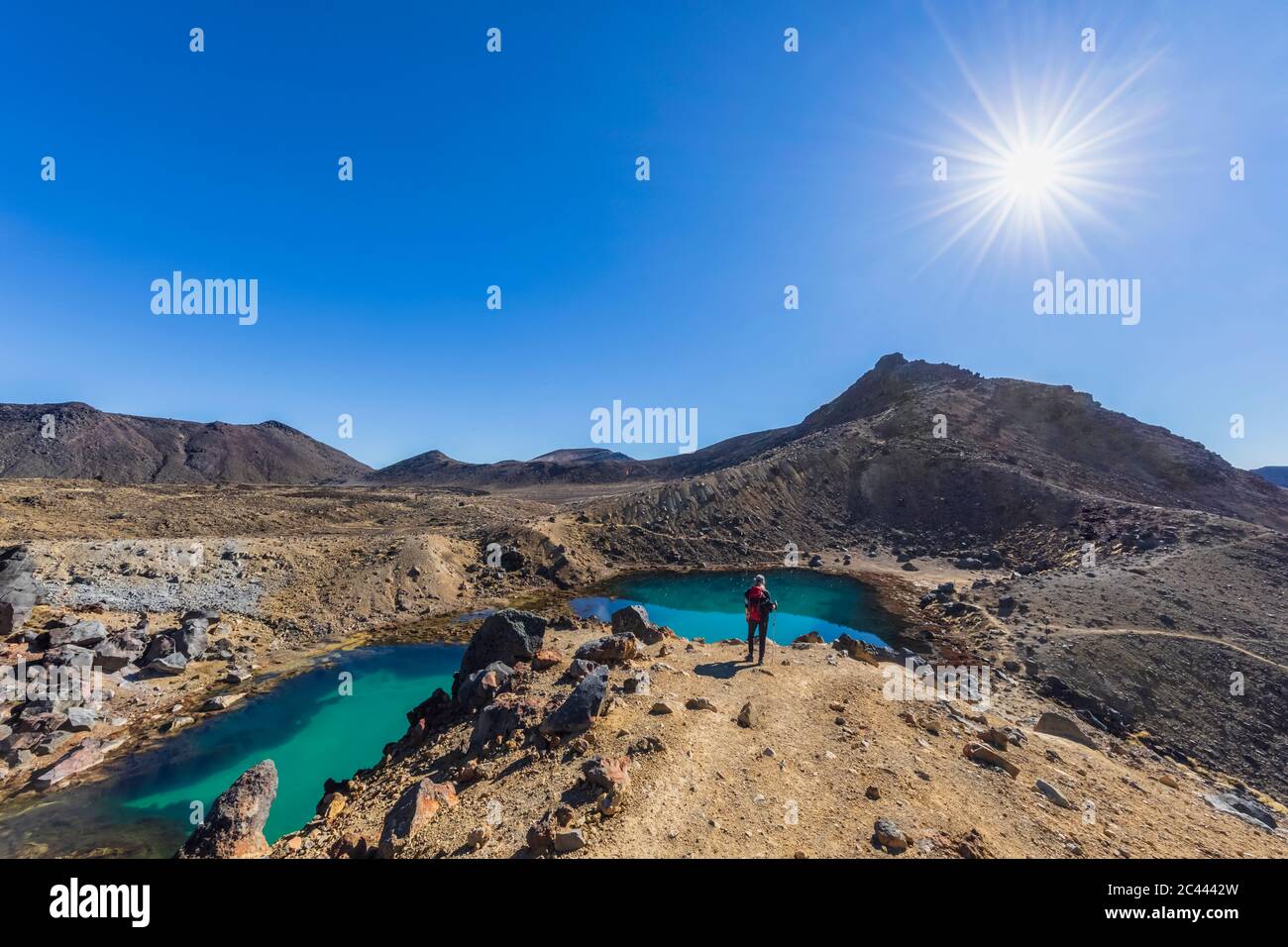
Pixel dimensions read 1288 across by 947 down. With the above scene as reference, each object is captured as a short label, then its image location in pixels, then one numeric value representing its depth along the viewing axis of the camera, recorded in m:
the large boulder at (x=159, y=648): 16.14
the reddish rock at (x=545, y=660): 12.02
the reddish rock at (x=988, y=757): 7.84
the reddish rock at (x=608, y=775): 6.34
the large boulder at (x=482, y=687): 11.10
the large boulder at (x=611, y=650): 11.82
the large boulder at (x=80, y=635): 15.62
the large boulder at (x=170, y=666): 15.77
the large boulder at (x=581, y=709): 8.37
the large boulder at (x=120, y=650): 15.30
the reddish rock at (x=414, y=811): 6.54
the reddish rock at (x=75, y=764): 11.06
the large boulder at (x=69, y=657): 14.66
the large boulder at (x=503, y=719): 9.02
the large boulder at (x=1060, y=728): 11.36
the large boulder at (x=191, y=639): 16.91
